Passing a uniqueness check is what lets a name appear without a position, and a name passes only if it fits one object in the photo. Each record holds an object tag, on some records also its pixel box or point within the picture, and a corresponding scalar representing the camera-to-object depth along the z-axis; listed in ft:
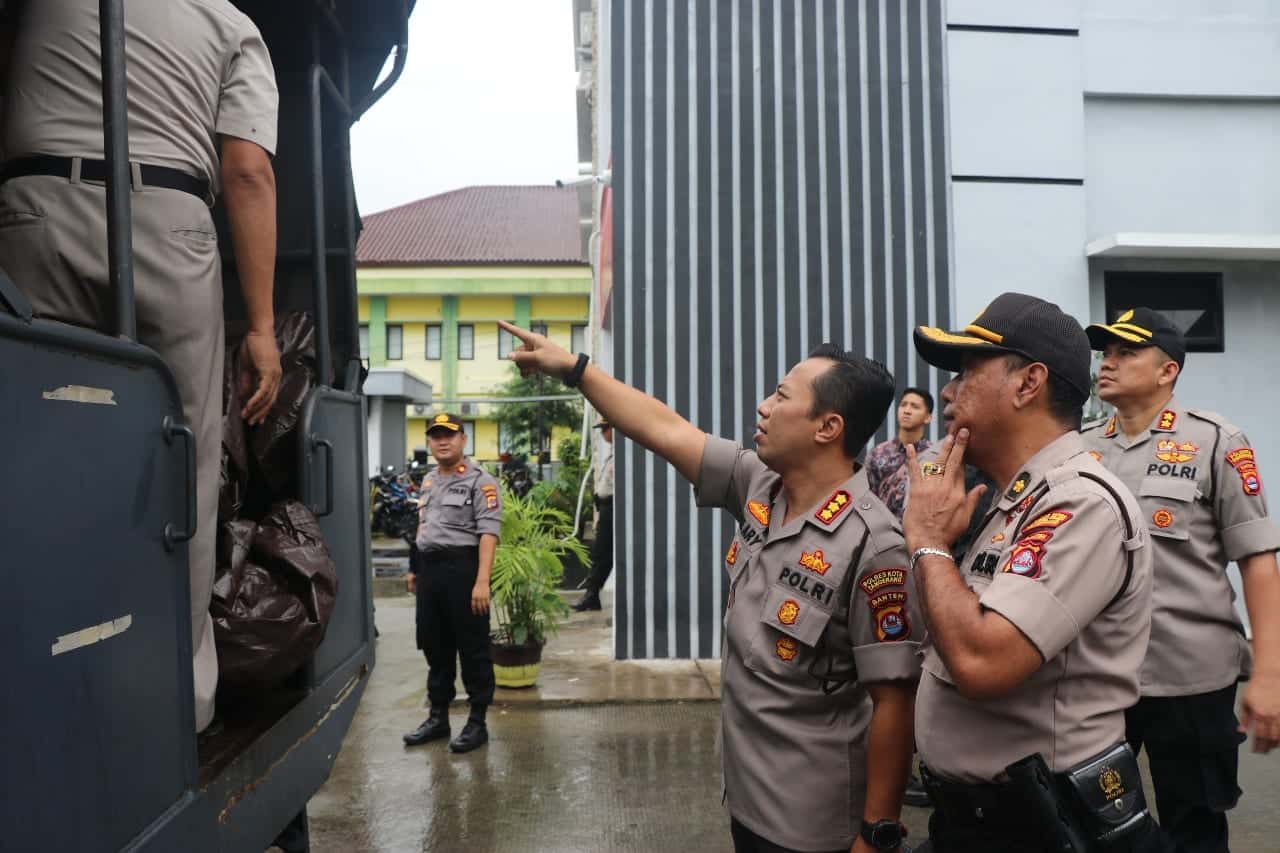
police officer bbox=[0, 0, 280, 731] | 5.98
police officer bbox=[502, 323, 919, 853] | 6.91
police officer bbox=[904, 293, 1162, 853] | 5.61
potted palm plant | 20.93
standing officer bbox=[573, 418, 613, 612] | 32.01
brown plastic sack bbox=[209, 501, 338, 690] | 7.45
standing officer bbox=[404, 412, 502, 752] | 17.95
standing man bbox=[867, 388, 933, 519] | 16.11
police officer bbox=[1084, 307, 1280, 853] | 9.29
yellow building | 111.65
